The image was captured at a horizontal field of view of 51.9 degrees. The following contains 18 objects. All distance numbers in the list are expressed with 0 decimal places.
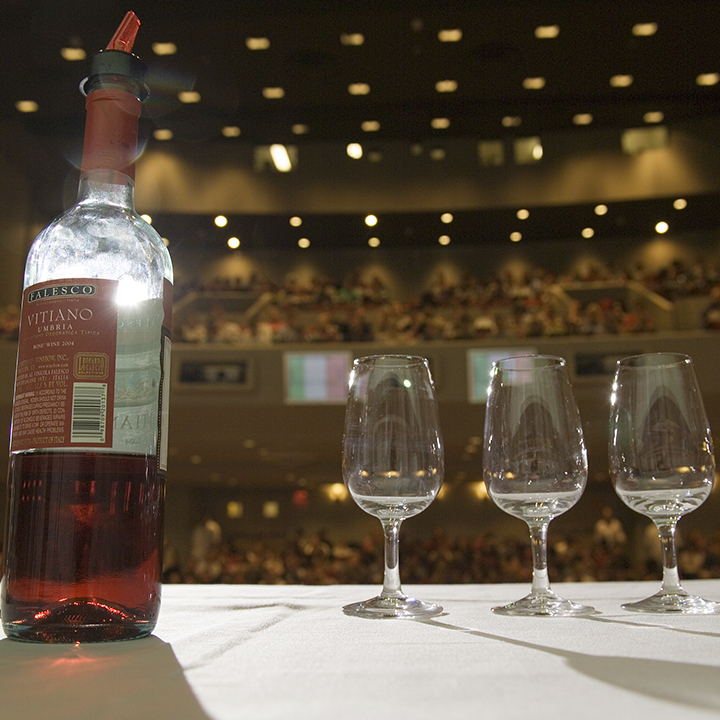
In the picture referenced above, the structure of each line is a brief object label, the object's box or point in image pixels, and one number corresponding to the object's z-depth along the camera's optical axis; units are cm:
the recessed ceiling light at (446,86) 979
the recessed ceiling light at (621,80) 976
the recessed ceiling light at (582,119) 1086
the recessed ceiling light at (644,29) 862
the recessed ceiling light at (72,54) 890
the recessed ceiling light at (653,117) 1072
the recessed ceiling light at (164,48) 870
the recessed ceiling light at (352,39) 872
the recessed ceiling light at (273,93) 997
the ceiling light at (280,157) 1166
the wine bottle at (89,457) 62
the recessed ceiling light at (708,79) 975
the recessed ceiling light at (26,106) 1002
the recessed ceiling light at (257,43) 880
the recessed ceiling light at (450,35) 866
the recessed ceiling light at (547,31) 860
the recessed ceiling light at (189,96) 984
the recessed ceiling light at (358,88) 980
